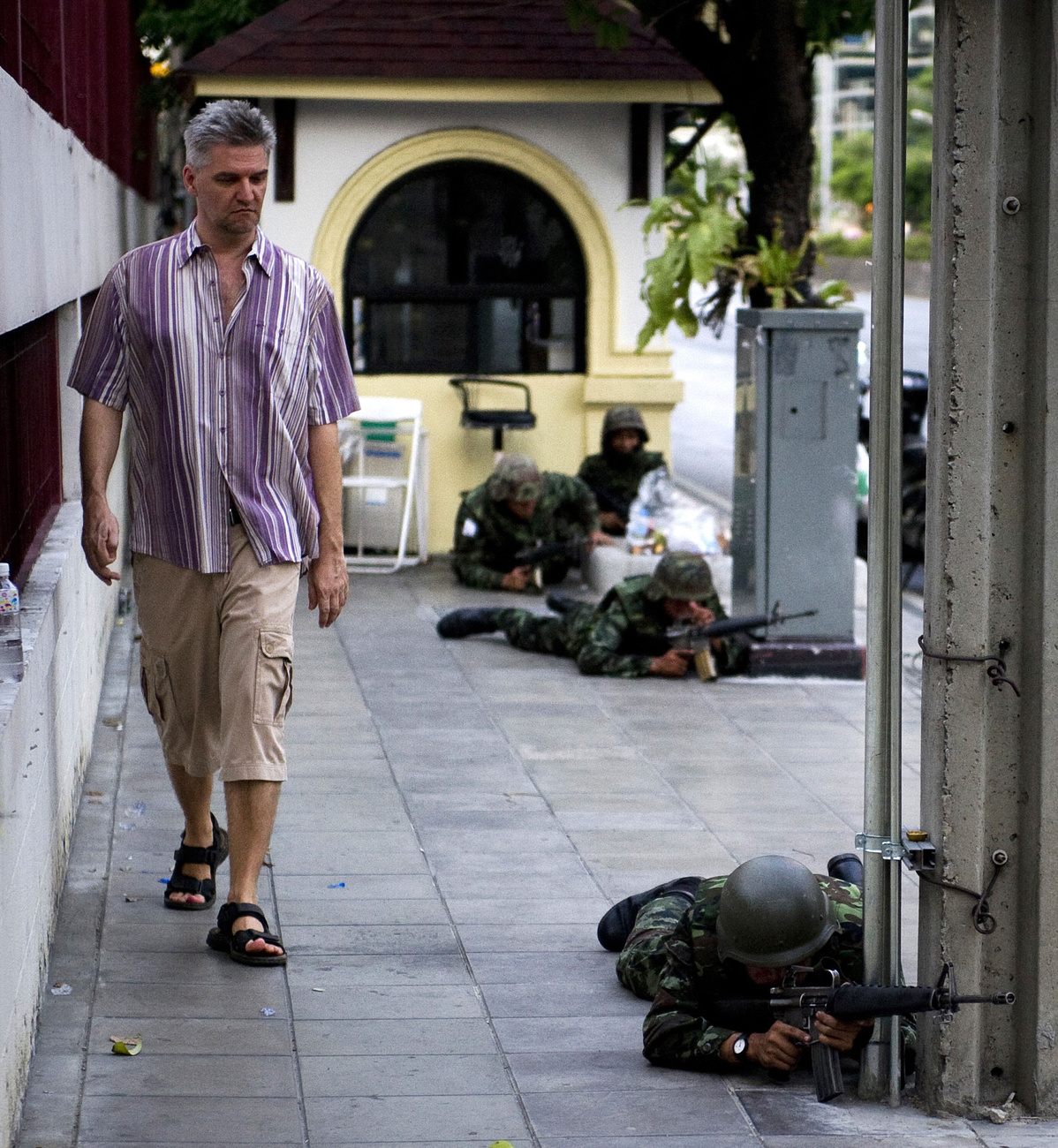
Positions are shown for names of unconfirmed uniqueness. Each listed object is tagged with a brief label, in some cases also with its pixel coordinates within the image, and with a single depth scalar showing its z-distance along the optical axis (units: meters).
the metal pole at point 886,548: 7.13
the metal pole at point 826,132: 111.98
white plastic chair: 21.66
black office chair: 22.25
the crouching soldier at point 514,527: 20.31
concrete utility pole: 6.95
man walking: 8.79
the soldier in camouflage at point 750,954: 7.44
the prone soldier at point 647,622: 15.91
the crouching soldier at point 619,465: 21.63
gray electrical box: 16.33
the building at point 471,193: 22.12
